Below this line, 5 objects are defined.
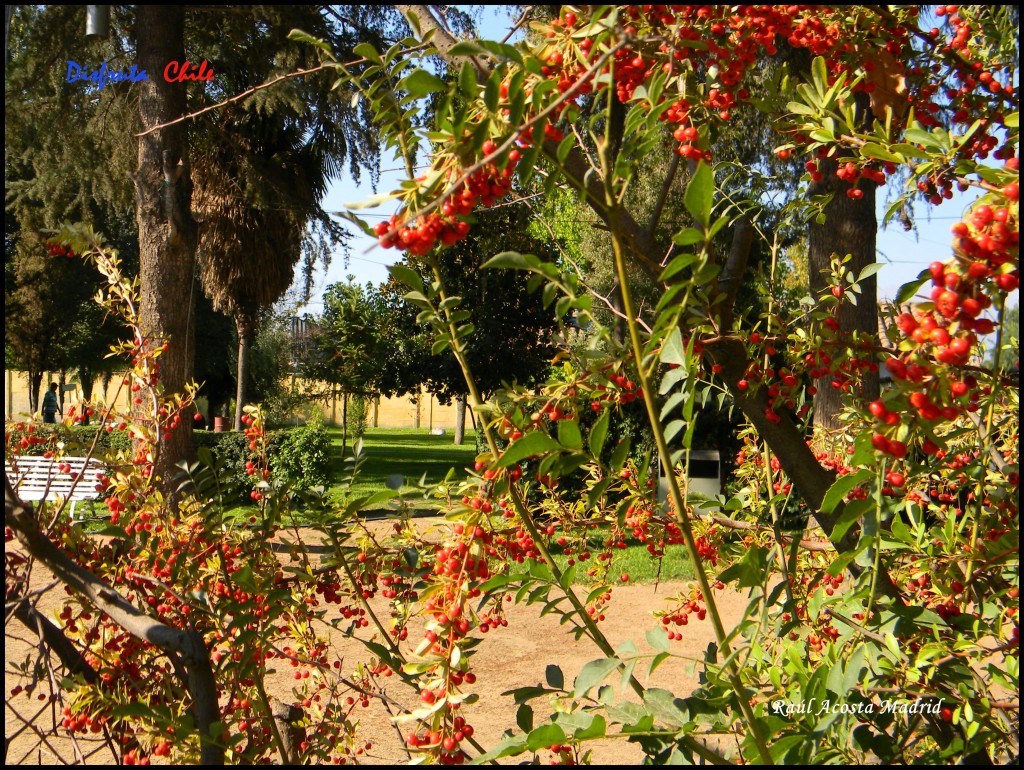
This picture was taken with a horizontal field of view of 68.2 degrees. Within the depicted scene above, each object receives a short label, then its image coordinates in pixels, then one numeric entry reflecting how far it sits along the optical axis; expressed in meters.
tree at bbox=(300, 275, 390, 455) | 14.88
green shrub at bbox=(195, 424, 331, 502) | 11.34
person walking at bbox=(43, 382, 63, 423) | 17.36
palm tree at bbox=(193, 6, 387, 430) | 8.07
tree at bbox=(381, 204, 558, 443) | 12.57
